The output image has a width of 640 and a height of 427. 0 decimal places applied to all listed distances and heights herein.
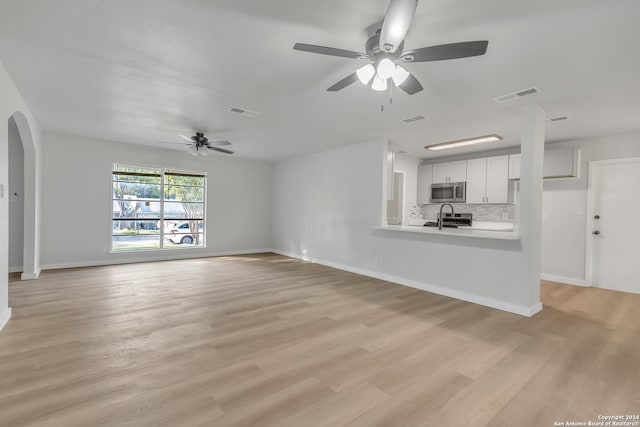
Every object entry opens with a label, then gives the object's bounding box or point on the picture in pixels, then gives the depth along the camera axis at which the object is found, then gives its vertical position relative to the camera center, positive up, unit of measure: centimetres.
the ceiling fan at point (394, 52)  159 +107
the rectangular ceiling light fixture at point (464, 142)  489 +130
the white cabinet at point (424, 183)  682 +72
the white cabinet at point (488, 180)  561 +69
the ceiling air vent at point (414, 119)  408 +136
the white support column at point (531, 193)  344 +27
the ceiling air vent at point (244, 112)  391 +136
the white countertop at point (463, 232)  364 -27
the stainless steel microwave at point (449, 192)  617 +46
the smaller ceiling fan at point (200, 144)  509 +117
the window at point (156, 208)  628 -3
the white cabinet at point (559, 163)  482 +90
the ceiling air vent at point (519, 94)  307 +134
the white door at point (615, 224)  445 -12
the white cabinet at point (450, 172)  622 +93
